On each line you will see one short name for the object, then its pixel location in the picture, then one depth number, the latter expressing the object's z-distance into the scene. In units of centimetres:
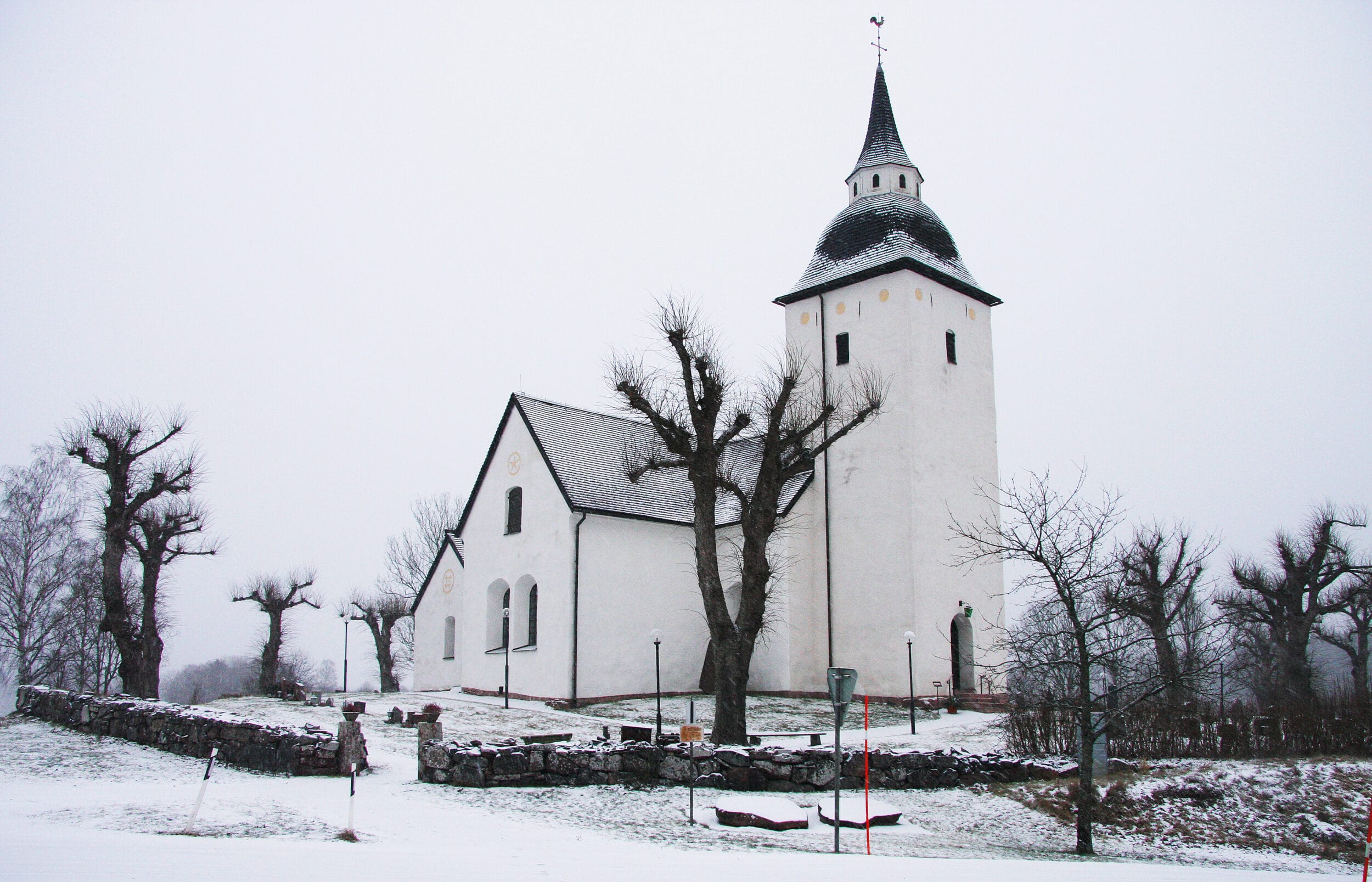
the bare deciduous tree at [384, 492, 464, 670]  5153
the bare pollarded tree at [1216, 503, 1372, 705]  2677
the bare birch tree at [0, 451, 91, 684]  3388
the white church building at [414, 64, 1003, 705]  2494
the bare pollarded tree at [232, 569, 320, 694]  3344
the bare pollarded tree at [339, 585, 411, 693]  4088
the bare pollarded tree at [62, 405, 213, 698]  2206
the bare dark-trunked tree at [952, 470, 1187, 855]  1116
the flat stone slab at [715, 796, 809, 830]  1109
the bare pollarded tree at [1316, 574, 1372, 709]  2809
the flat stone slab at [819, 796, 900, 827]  1130
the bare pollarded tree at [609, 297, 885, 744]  1666
